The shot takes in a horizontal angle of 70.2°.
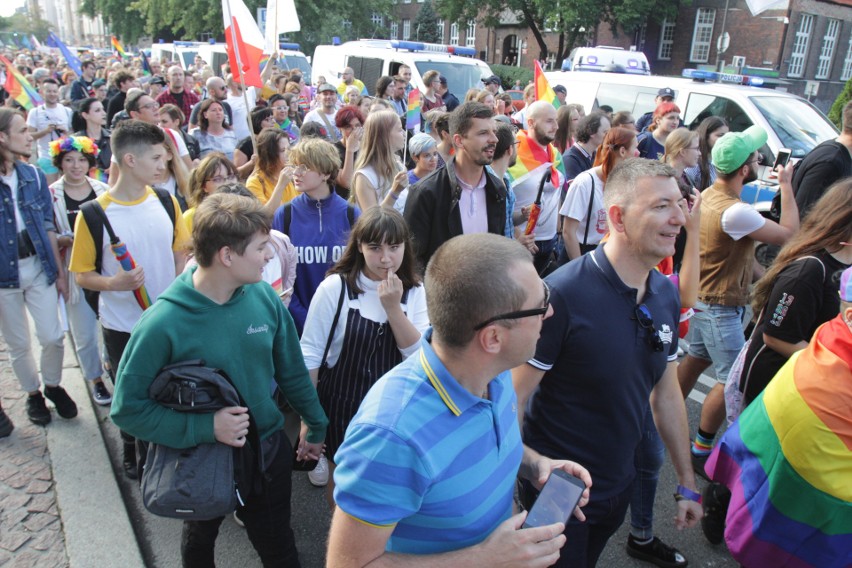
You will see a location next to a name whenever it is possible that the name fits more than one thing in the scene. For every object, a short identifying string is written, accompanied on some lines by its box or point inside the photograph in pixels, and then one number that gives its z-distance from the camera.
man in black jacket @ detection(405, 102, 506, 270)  3.77
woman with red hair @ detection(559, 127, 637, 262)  4.46
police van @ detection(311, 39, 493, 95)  13.15
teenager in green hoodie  2.15
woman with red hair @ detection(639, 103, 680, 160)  7.09
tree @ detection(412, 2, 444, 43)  41.38
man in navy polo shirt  2.12
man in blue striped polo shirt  1.37
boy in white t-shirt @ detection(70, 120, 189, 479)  3.22
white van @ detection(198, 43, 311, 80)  18.23
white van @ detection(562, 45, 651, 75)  13.23
